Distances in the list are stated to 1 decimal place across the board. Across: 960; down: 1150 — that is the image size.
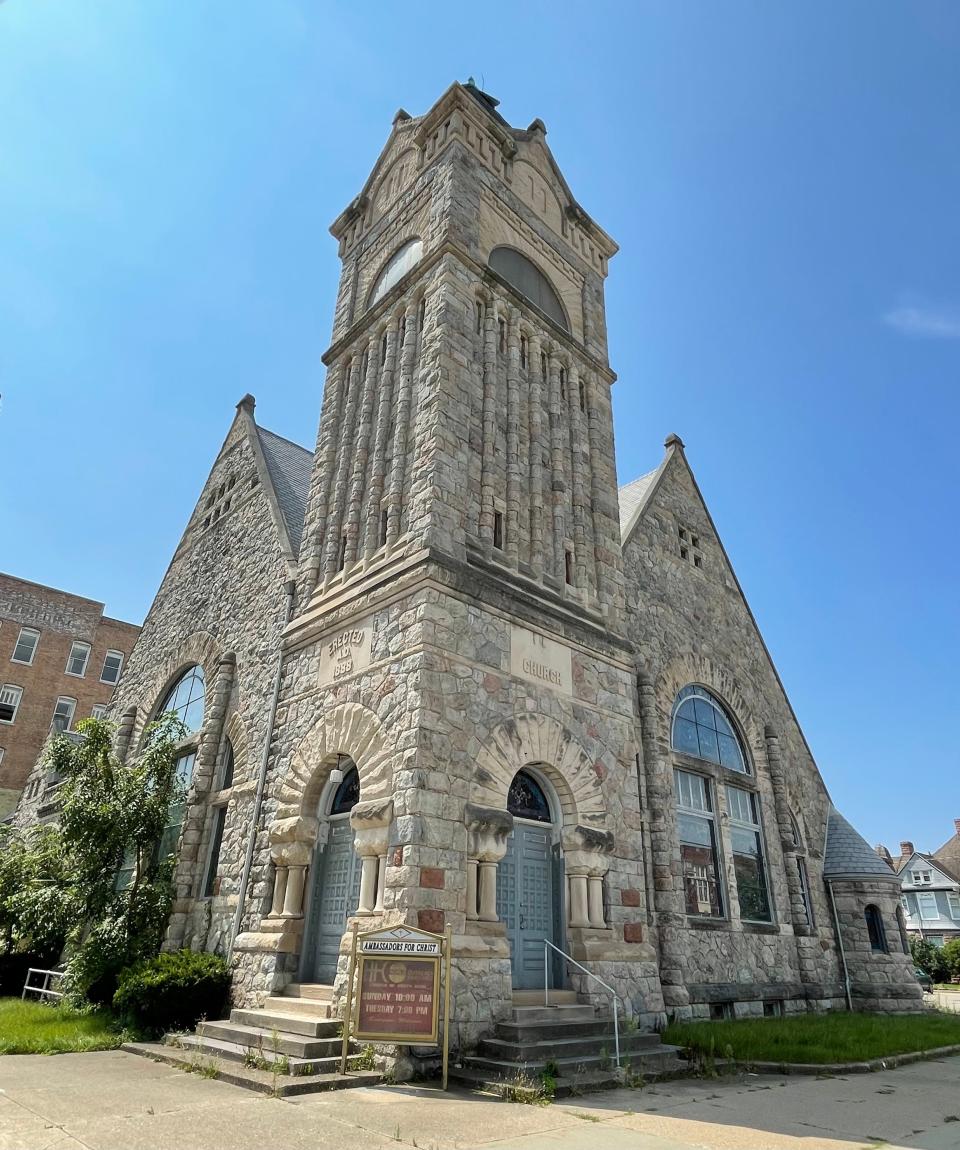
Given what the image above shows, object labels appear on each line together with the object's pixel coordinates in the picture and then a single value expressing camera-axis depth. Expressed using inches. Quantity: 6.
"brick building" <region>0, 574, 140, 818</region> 1401.3
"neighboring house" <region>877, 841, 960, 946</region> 2020.2
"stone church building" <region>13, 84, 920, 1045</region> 411.2
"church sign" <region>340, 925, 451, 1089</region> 299.0
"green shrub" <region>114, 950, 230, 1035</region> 426.6
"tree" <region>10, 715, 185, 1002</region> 518.0
